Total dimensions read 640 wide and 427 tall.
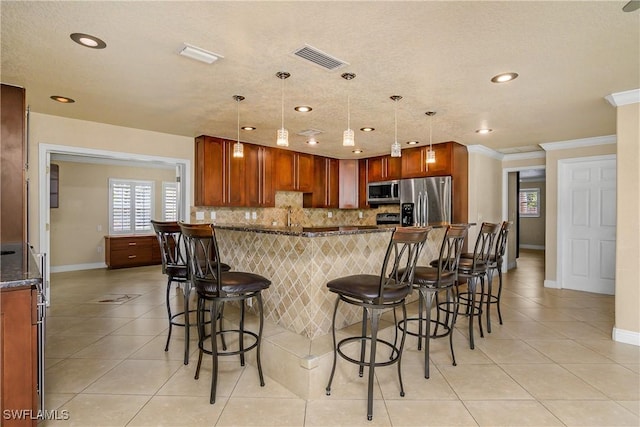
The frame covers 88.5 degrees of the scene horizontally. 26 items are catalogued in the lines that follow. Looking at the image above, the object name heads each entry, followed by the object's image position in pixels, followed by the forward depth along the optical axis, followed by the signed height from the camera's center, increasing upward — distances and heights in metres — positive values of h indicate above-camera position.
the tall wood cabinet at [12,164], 2.88 +0.43
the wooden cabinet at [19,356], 1.47 -0.65
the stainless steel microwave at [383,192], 6.13 +0.40
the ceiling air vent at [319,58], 2.27 +1.13
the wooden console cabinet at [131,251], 6.69 -0.80
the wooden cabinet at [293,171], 5.84 +0.78
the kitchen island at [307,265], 2.61 -0.46
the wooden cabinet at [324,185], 6.50 +0.58
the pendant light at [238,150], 3.50 +0.67
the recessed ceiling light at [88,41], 2.12 +1.14
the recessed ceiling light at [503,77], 2.67 +1.13
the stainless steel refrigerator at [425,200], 5.42 +0.23
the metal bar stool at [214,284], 2.13 -0.48
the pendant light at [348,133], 2.69 +0.73
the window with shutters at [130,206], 7.14 +0.15
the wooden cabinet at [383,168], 6.16 +0.88
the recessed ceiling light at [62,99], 3.29 +1.16
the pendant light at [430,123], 3.72 +1.15
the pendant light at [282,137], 2.77 +0.68
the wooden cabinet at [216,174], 4.93 +0.60
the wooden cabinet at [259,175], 5.40 +0.63
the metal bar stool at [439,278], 2.46 -0.51
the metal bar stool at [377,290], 1.99 -0.49
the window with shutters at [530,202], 10.46 +0.37
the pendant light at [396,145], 3.22 +0.71
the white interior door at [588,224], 4.88 -0.16
